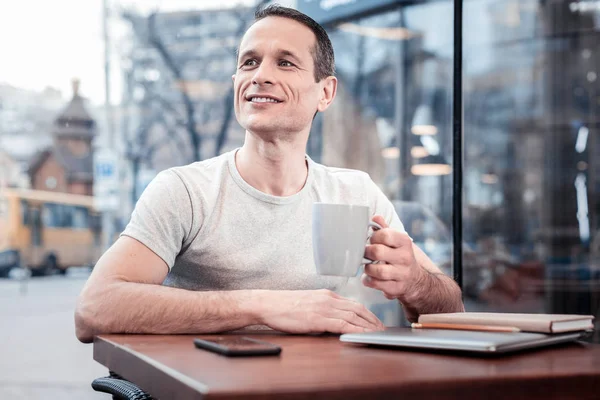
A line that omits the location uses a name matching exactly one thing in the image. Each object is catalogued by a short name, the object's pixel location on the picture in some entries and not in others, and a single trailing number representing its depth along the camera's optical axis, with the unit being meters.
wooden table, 0.70
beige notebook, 1.03
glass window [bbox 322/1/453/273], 4.84
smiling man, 1.20
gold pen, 1.02
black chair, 1.08
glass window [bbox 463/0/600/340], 5.60
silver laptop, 0.89
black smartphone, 0.85
